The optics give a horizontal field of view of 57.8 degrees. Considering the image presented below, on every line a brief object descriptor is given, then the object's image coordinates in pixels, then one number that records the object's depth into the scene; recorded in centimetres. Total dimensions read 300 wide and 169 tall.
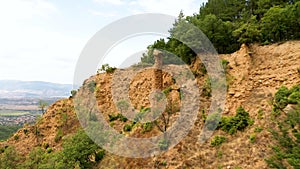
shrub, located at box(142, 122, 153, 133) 2284
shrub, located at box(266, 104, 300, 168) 1402
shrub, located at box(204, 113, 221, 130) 2212
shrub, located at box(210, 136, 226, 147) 2053
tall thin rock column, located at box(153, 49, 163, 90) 2833
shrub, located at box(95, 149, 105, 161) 2389
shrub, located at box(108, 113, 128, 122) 2813
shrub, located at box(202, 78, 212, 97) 2505
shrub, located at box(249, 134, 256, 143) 1954
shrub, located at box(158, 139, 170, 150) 2076
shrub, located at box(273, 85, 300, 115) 1964
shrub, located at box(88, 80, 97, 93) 3353
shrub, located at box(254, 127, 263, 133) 1997
